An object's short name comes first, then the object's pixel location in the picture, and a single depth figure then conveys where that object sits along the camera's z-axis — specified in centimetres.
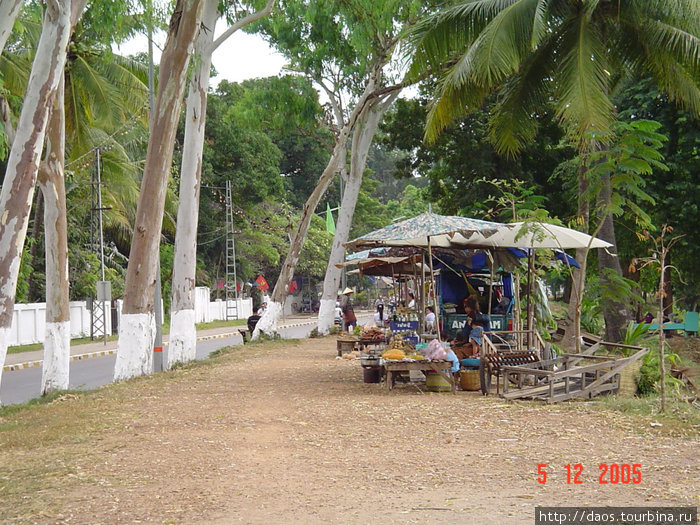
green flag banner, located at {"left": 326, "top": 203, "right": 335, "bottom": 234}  5055
